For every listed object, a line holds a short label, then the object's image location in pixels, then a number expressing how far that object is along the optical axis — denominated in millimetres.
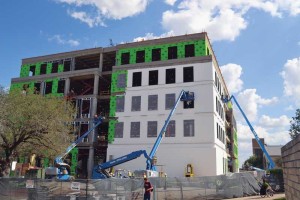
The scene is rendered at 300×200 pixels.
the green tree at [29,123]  25516
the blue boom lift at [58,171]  28297
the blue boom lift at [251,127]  39591
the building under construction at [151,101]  38125
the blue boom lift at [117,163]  29297
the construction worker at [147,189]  17422
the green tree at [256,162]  105500
